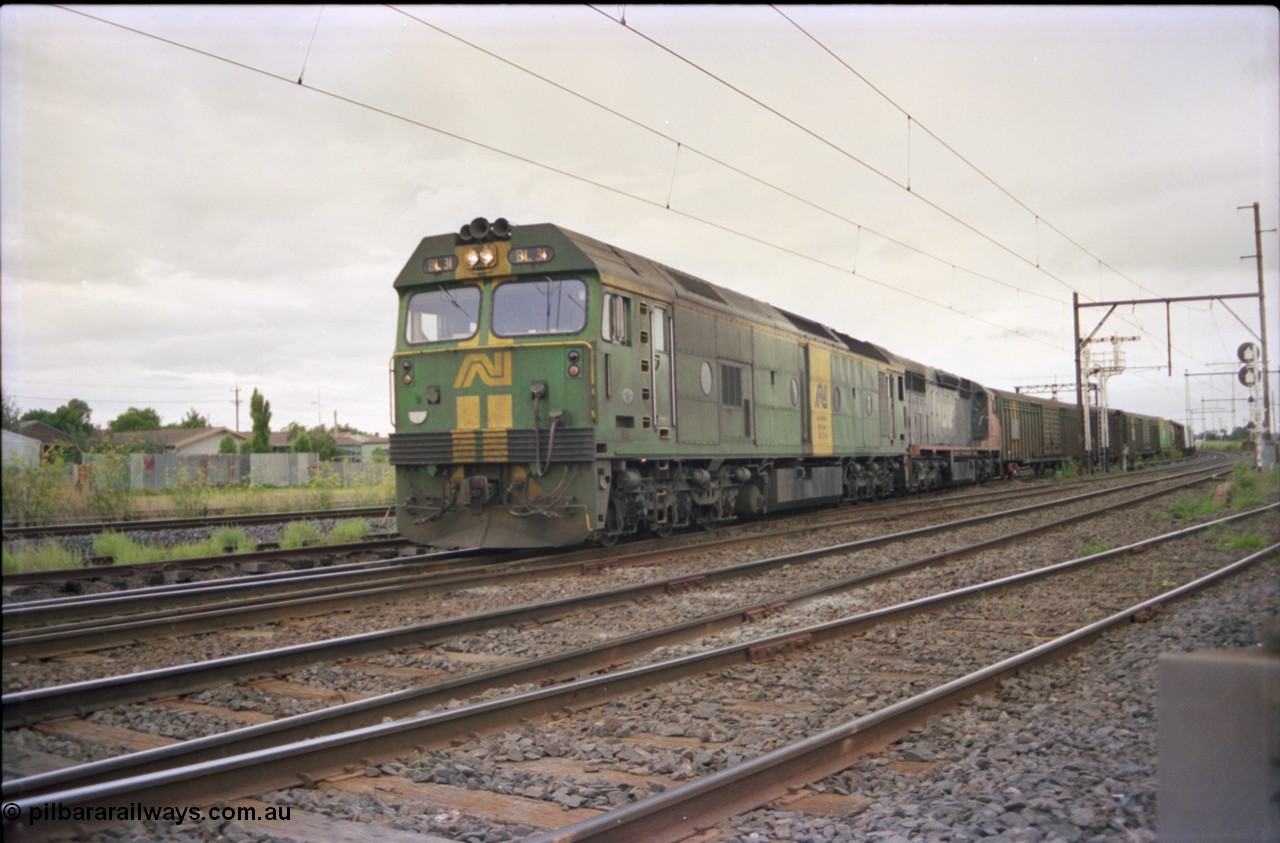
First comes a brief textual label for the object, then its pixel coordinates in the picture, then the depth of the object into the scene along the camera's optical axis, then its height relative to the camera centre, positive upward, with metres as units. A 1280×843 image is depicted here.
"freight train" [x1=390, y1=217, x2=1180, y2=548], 11.20 +0.85
